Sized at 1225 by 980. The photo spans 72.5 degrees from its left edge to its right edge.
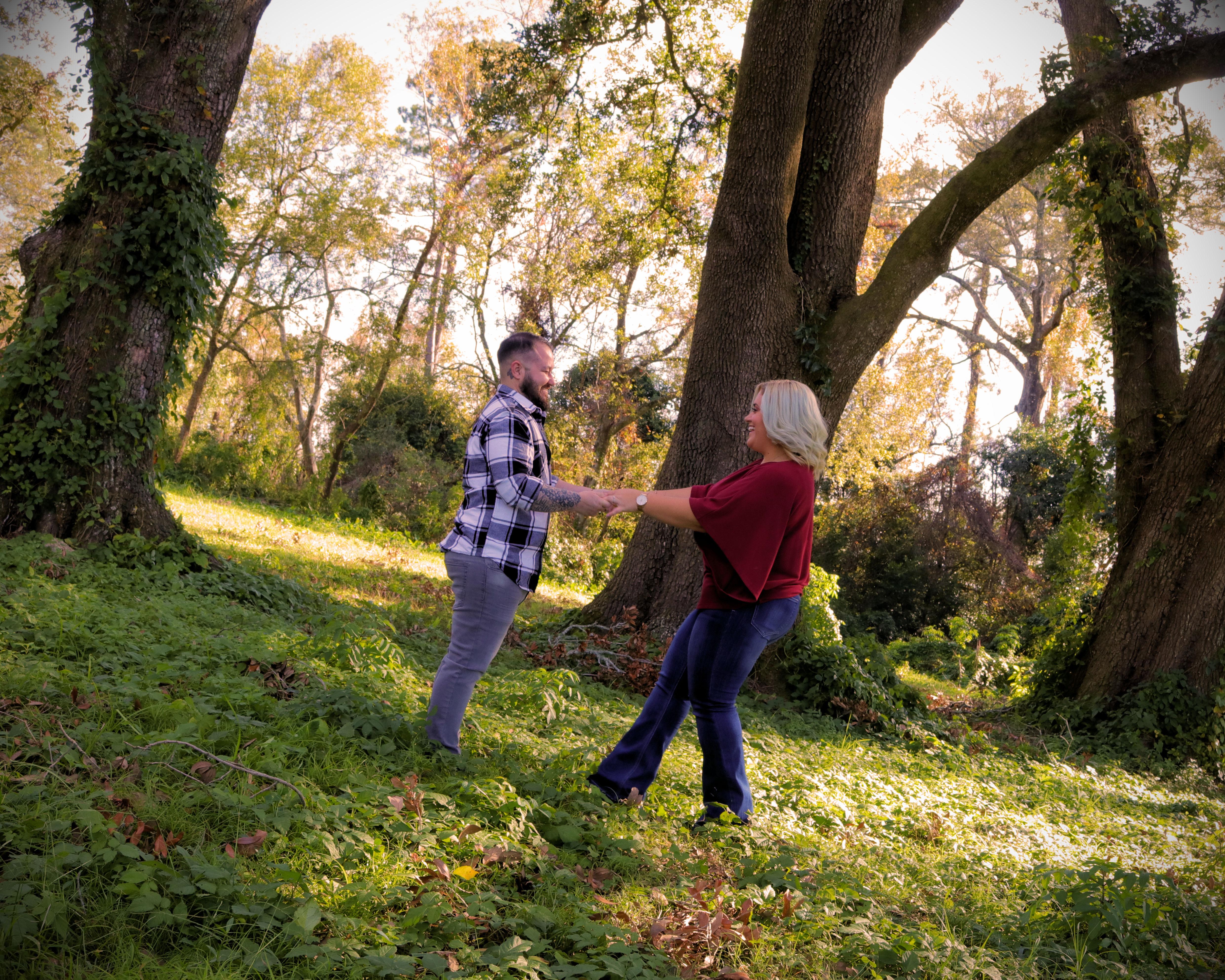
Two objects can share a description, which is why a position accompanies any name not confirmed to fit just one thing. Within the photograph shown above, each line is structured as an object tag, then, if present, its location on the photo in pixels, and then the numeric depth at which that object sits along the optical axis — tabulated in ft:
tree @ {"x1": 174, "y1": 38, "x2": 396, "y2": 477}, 68.49
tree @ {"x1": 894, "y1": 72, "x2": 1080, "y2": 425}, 88.12
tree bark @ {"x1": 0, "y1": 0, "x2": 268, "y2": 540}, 23.29
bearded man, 12.78
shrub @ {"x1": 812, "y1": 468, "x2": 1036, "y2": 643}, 59.93
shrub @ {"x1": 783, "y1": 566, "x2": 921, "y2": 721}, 26.78
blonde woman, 13.37
